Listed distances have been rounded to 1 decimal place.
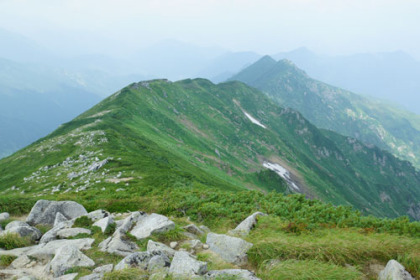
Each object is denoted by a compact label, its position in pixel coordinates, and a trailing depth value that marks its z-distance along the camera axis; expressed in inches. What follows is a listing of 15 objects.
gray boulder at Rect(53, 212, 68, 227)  576.6
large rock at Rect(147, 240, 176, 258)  384.5
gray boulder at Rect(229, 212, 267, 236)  494.3
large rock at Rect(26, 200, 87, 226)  603.2
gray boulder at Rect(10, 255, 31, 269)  392.8
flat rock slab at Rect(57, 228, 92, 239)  490.0
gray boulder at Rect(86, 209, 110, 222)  578.3
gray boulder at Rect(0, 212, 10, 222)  619.3
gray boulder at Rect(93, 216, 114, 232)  506.1
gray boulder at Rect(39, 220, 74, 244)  487.0
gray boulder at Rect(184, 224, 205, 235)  516.0
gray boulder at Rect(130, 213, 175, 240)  475.5
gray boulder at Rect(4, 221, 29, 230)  546.3
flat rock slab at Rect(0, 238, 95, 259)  415.5
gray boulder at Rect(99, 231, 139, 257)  408.5
